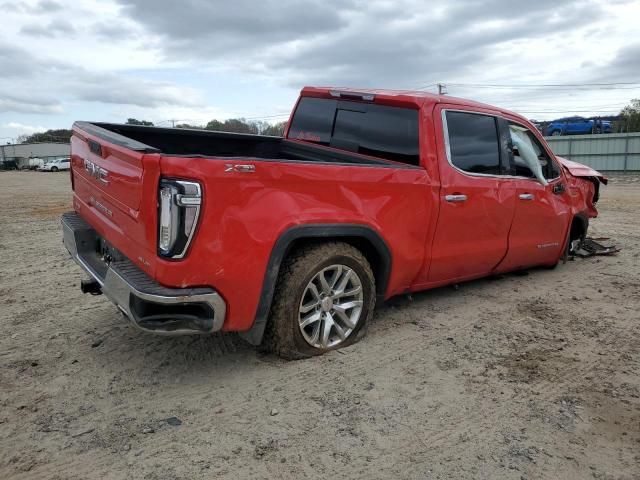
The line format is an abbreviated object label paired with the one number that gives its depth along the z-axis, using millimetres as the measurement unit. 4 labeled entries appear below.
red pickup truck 2889
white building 60328
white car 48469
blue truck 33312
